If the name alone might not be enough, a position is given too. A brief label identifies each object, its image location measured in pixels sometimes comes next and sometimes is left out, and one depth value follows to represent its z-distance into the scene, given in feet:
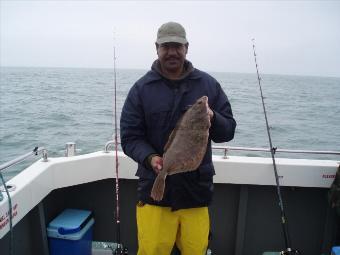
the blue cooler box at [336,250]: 9.49
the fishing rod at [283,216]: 9.91
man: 8.43
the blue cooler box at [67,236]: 11.53
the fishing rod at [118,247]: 10.83
